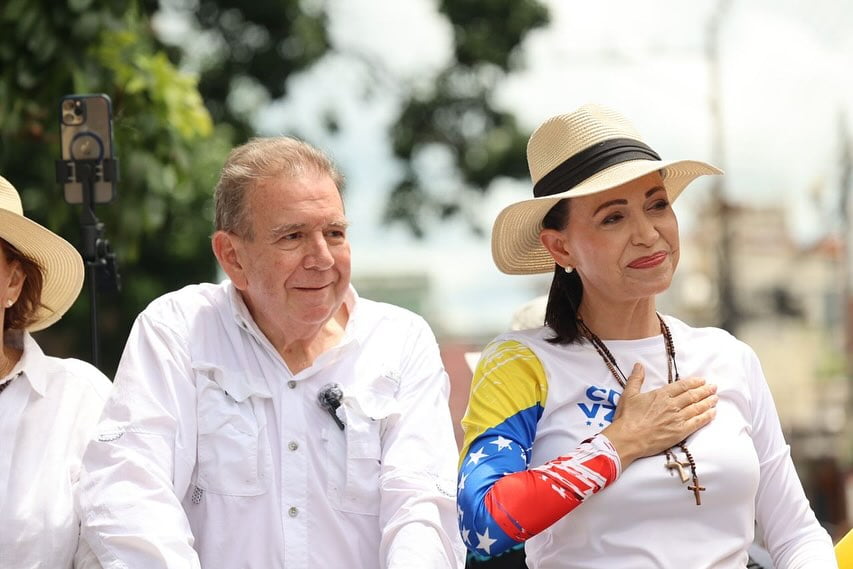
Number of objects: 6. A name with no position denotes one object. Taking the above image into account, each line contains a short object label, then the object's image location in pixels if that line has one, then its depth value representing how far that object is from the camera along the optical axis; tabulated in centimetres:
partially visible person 585
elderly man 581
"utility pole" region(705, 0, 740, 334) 3712
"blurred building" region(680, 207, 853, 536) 4512
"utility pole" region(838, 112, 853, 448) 3425
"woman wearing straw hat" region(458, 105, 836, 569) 540
